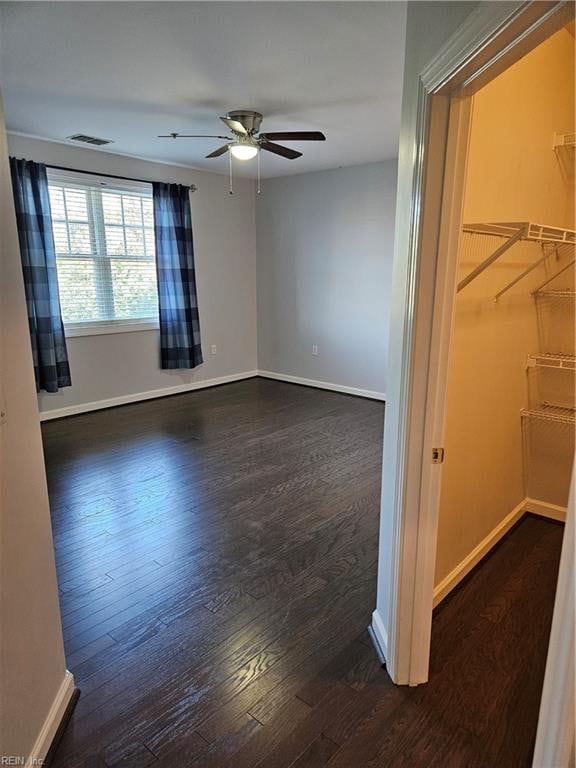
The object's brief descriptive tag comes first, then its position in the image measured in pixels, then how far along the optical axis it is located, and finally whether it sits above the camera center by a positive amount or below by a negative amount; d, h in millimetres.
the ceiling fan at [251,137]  3191 +1015
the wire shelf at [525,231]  1579 +187
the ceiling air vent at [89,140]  3999 +1253
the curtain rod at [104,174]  4223 +1056
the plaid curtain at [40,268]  3969 +163
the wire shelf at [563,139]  2221 +665
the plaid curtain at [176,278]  5035 +87
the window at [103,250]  4441 +362
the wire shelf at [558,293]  2441 -49
